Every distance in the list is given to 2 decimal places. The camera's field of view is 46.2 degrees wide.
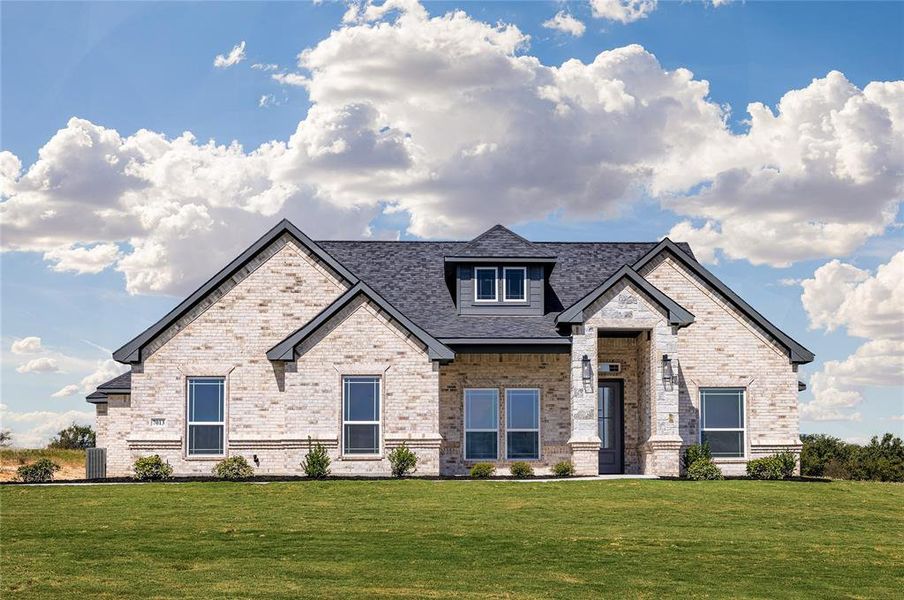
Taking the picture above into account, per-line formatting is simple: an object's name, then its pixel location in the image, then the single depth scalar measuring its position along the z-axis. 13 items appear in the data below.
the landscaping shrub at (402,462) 29.19
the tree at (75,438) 53.91
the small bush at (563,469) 30.08
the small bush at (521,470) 30.55
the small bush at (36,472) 30.30
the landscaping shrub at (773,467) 30.92
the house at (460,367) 29.86
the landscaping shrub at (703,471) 29.70
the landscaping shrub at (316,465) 29.02
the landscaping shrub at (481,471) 29.69
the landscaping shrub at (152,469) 29.89
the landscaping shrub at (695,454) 31.16
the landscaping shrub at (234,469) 29.54
